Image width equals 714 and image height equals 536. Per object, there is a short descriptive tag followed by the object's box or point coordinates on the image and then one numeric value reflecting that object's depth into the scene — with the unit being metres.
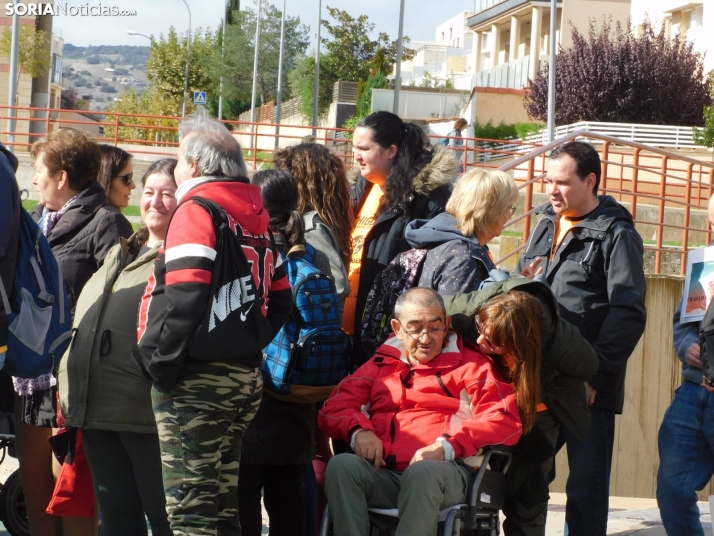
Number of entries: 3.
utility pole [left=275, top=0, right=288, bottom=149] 36.81
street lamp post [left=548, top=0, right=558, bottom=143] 25.70
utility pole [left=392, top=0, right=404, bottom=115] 32.03
